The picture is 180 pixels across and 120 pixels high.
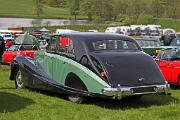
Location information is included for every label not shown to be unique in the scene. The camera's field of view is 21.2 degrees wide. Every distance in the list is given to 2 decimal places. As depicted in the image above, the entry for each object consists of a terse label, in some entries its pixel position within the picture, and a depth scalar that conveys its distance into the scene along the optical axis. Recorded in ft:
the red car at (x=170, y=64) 44.85
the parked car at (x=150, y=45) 75.20
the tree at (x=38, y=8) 381.95
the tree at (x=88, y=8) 339.77
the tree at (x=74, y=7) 368.68
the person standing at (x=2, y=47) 41.48
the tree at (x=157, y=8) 353.92
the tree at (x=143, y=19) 316.60
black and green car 33.50
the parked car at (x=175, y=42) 74.98
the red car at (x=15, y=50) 77.56
